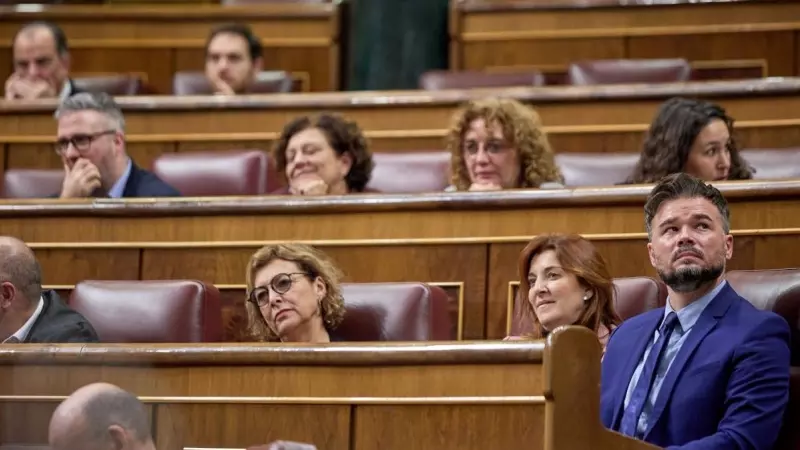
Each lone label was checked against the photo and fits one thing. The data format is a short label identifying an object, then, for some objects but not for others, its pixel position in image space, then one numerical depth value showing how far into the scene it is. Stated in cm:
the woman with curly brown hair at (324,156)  1356
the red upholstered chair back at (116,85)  1502
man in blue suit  1183
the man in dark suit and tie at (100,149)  1363
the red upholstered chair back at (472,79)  1461
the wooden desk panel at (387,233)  1280
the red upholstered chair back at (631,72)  1452
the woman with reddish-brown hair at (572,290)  1233
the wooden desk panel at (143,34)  1537
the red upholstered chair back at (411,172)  1375
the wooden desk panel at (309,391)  1175
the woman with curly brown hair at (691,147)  1311
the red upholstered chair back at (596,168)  1360
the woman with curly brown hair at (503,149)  1335
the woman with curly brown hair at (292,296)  1262
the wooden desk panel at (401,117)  1390
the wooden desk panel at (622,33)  1483
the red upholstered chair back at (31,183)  1392
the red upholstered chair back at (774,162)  1342
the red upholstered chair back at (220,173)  1380
